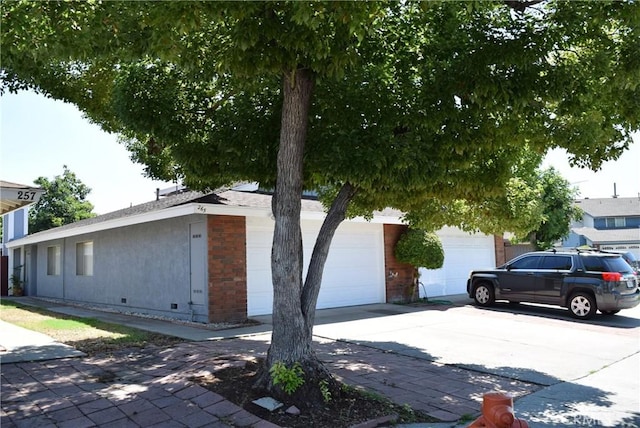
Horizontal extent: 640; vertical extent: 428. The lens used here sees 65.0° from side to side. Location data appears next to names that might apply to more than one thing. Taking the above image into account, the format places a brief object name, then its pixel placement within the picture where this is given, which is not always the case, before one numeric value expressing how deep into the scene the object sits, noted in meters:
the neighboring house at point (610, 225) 43.78
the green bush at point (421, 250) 16.03
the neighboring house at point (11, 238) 26.35
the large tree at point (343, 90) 4.90
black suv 12.71
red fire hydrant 2.59
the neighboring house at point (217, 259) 12.23
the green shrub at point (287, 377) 5.55
